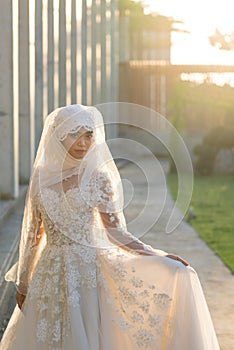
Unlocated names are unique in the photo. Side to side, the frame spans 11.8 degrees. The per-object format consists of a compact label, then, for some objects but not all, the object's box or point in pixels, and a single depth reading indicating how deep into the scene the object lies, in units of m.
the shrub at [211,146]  27.12
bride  5.73
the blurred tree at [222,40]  34.19
